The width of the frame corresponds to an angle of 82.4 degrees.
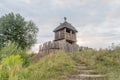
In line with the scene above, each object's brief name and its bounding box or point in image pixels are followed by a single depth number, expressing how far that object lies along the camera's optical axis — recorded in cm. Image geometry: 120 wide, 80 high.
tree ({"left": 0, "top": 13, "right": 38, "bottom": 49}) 793
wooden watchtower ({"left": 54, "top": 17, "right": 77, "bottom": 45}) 804
